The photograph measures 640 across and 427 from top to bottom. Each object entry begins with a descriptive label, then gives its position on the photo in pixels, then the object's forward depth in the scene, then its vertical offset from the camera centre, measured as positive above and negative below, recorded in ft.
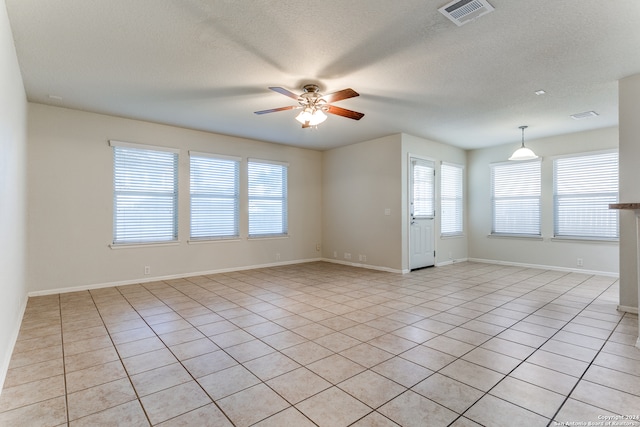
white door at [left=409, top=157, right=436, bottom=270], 20.31 -0.06
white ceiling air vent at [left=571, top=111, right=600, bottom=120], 15.45 +4.73
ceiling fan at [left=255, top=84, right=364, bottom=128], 11.69 +3.92
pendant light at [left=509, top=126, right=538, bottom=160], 18.42 +3.31
